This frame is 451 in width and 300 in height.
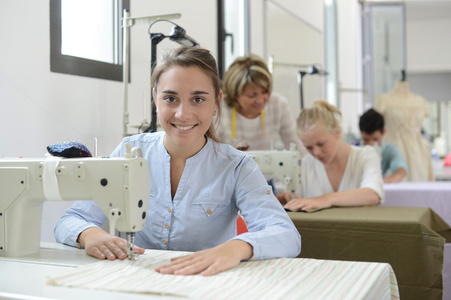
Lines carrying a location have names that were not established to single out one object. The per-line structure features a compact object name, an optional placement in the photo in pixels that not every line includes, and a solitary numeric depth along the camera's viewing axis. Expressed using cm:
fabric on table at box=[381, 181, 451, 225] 290
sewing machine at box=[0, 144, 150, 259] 119
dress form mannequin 492
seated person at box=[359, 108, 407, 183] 395
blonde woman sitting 259
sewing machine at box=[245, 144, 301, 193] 216
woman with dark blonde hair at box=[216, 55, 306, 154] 268
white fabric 90
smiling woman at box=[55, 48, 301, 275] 137
